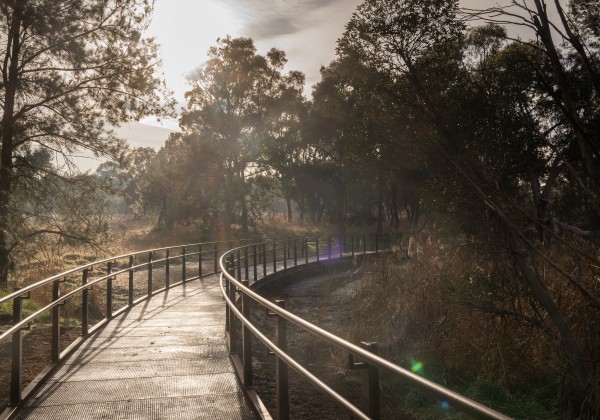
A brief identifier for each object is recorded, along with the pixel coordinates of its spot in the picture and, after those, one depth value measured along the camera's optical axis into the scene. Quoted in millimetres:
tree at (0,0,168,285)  13945
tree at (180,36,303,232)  40969
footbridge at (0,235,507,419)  3342
